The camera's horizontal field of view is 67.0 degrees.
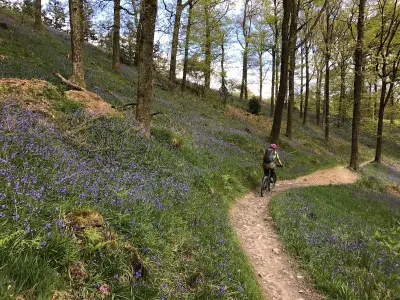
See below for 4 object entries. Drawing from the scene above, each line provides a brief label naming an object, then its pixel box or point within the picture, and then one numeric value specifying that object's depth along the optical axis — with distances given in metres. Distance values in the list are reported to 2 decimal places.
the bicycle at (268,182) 13.00
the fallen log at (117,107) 11.40
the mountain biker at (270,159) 13.12
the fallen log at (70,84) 11.64
